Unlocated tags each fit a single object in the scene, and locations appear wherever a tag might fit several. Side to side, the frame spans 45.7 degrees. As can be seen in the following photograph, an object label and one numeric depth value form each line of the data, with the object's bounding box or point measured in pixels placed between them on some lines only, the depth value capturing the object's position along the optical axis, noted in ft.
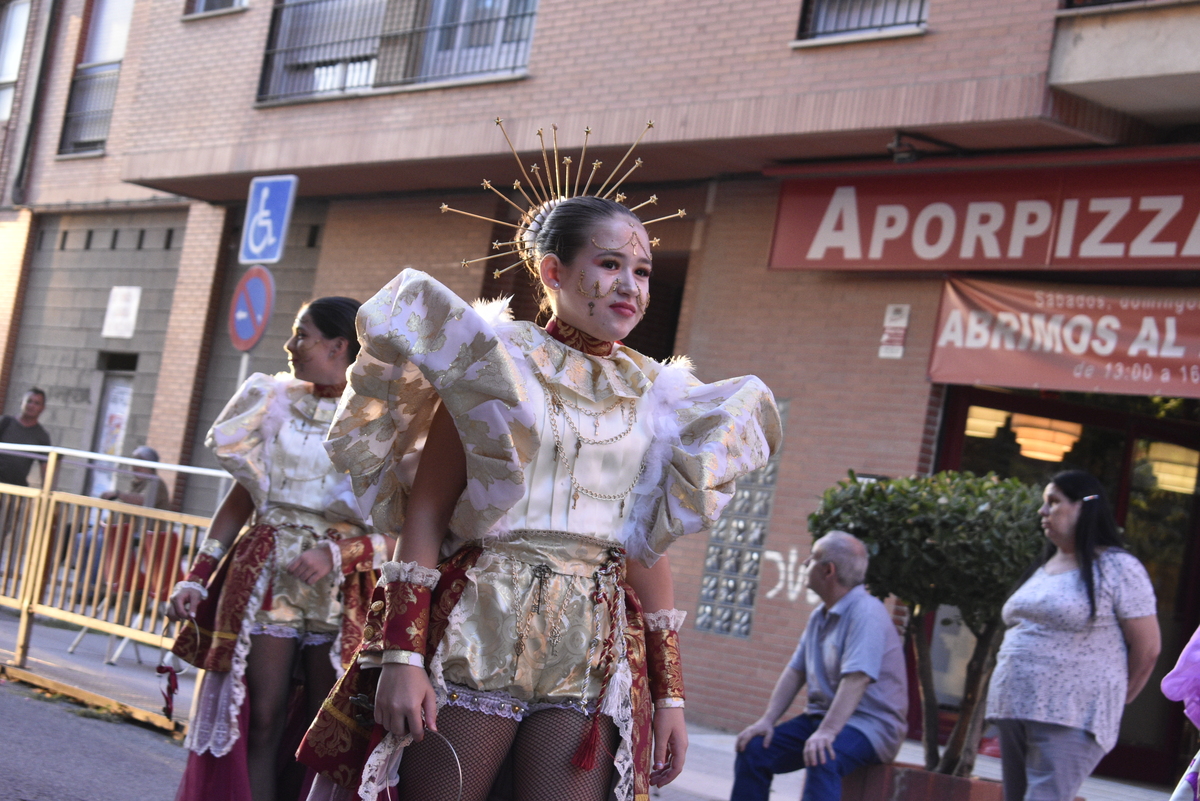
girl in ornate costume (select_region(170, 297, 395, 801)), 15.92
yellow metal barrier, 27.20
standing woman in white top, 18.58
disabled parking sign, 32.22
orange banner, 30.01
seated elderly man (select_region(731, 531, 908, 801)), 19.60
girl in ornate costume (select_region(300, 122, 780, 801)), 9.59
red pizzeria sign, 30.17
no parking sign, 31.01
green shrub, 20.97
